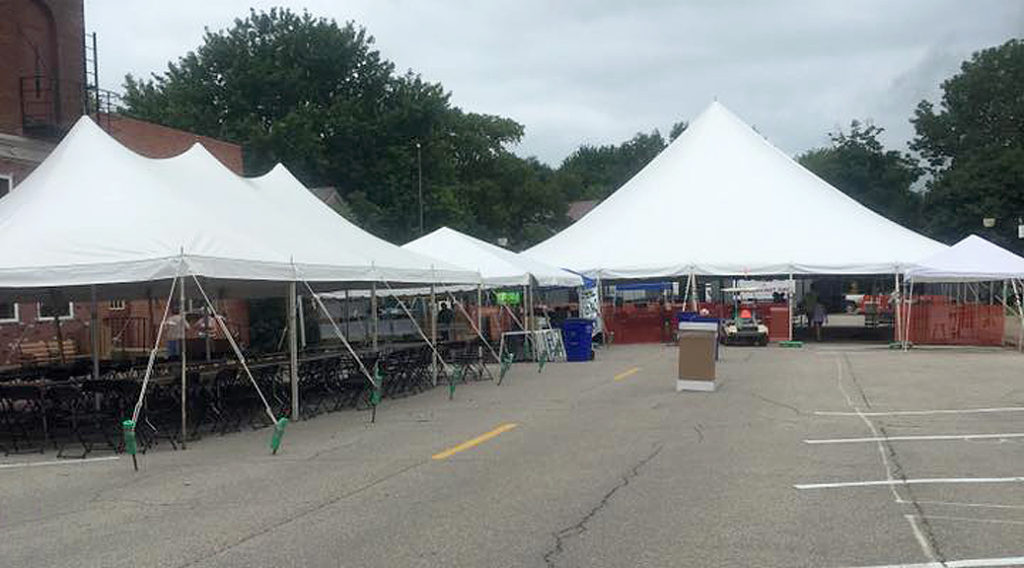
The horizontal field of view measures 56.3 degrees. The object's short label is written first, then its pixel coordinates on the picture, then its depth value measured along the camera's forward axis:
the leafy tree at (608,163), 103.38
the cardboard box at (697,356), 15.50
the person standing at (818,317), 31.55
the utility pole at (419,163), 47.11
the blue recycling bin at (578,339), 23.72
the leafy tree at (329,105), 49.22
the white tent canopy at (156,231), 10.98
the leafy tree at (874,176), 64.31
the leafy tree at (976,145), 55.78
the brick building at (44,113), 20.22
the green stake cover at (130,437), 9.52
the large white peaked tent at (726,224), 29.00
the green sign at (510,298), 31.09
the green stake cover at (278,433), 10.15
